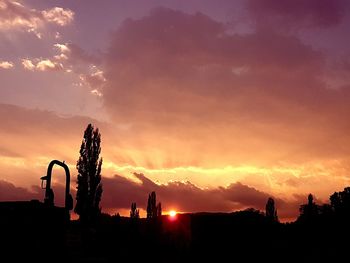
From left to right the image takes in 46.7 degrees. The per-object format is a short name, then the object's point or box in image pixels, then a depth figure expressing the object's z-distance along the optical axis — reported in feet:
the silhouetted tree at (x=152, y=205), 220.02
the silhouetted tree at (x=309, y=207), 156.04
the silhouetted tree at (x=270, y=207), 242.58
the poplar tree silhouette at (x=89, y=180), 124.16
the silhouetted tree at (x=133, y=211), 240.75
